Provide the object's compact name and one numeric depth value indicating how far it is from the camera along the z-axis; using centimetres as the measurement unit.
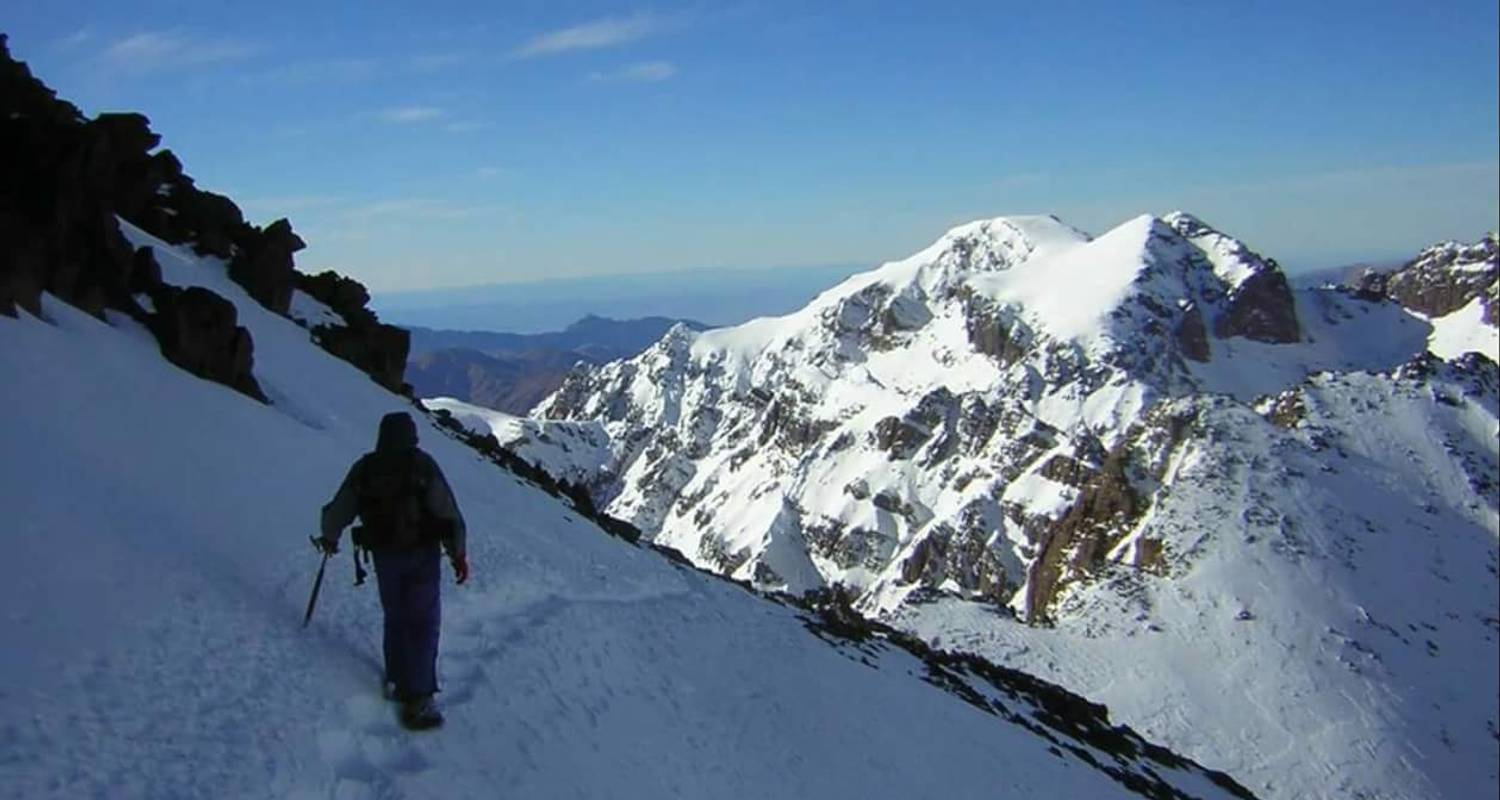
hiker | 1110
